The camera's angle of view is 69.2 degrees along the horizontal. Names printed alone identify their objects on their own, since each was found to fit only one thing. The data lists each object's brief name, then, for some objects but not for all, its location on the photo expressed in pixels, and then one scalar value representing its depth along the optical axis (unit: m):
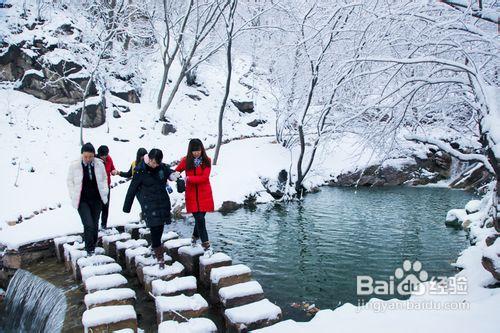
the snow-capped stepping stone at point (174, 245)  6.68
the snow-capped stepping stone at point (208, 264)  5.75
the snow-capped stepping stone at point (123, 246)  6.81
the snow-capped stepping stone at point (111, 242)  7.25
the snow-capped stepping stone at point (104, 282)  4.94
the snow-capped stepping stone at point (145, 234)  7.78
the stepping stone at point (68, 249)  6.64
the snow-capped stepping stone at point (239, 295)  4.66
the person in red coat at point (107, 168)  7.65
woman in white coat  6.06
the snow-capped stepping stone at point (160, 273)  5.38
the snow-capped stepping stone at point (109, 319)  3.97
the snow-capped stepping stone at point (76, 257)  6.05
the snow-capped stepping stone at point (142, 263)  5.87
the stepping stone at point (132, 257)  6.30
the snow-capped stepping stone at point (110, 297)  4.45
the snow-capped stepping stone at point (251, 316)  4.12
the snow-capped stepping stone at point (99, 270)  5.41
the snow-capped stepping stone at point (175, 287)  4.77
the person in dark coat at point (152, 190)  5.52
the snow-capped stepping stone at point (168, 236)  7.23
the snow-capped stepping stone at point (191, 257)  6.15
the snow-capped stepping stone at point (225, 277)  5.16
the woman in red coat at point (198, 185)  5.87
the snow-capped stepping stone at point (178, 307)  4.28
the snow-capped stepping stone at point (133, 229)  8.13
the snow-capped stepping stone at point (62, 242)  7.20
